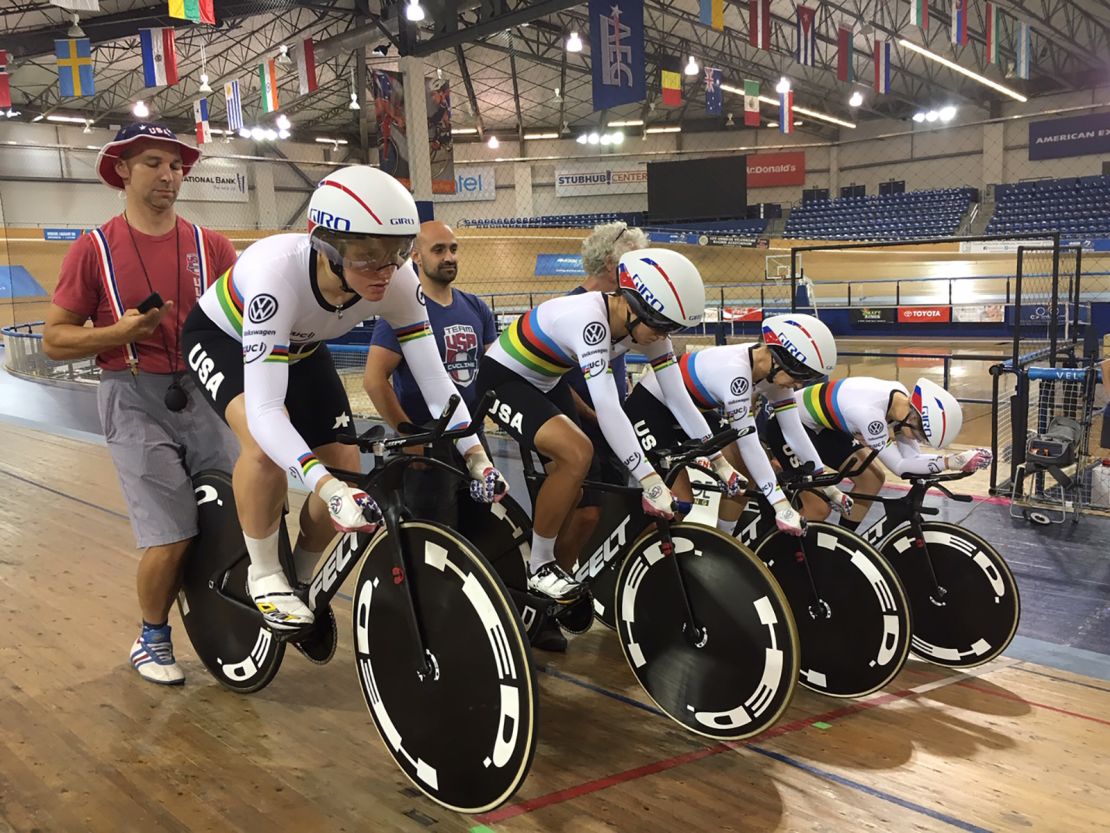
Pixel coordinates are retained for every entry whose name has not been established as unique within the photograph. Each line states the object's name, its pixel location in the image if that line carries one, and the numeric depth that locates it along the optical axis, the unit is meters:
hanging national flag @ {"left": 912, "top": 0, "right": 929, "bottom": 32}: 12.66
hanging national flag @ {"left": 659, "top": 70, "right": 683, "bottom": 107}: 14.87
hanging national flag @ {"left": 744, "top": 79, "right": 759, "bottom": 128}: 20.39
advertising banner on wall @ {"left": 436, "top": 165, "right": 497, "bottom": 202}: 31.81
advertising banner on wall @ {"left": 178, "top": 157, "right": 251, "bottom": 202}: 27.00
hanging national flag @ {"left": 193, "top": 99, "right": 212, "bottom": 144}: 18.16
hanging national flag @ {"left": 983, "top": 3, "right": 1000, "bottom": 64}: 14.20
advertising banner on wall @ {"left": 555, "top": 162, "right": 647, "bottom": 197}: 31.06
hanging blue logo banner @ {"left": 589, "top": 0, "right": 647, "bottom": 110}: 9.28
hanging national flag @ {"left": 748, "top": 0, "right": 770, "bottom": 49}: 12.33
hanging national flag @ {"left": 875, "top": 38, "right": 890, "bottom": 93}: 16.14
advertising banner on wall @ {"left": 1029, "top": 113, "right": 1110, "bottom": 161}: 24.69
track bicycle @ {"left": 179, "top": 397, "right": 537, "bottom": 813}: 1.79
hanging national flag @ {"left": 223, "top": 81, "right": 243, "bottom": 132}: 16.09
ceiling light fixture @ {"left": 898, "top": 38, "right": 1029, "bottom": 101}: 21.63
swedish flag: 11.38
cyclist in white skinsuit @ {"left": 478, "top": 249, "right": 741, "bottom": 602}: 2.40
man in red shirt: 2.49
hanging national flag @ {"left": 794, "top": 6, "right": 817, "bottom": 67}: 13.90
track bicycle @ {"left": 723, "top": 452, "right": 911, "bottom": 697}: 2.70
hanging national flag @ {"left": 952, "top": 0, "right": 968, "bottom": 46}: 13.30
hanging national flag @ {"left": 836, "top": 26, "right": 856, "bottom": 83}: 15.12
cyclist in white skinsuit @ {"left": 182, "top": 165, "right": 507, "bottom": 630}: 1.80
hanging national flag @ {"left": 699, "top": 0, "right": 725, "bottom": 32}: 11.00
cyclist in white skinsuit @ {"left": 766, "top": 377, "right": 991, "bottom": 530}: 3.36
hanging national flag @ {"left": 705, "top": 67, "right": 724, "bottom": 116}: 18.04
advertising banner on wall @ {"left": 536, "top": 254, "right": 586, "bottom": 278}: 19.39
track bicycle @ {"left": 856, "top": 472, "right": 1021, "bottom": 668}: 3.04
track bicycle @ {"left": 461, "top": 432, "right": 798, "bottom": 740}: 2.31
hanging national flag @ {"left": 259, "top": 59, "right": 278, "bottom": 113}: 15.05
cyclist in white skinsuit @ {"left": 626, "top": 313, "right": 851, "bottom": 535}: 2.83
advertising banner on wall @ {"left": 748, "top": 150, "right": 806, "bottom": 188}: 30.95
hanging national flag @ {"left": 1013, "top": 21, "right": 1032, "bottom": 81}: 16.02
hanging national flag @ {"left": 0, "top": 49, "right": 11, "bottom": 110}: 11.50
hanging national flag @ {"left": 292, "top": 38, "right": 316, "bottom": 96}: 14.30
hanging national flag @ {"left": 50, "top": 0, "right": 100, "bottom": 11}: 7.55
